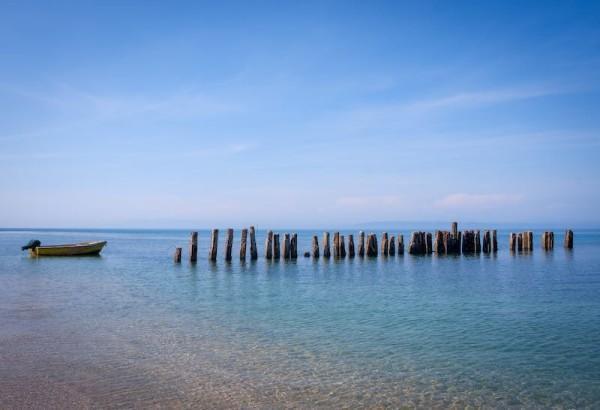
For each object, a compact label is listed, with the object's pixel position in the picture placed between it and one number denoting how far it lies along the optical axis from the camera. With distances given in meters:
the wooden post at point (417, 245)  35.12
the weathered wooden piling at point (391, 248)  34.12
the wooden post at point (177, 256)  29.92
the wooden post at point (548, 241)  40.98
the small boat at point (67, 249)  35.00
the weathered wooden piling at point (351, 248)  32.88
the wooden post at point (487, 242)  37.66
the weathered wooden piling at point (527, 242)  40.41
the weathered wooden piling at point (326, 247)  32.16
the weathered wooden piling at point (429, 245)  36.38
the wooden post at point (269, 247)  30.19
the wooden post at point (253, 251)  29.64
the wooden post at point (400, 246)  34.44
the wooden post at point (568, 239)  43.34
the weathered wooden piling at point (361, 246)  32.13
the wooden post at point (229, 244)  28.62
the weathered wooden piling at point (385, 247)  33.81
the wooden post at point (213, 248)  29.14
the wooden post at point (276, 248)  31.02
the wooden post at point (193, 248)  28.69
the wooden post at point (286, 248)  30.97
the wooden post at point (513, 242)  38.40
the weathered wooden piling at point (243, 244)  29.17
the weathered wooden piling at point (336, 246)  31.91
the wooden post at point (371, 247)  33.47
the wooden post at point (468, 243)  36.87
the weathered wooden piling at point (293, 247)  31.42
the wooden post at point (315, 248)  31.38
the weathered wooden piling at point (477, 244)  37.13
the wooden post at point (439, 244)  35.59
